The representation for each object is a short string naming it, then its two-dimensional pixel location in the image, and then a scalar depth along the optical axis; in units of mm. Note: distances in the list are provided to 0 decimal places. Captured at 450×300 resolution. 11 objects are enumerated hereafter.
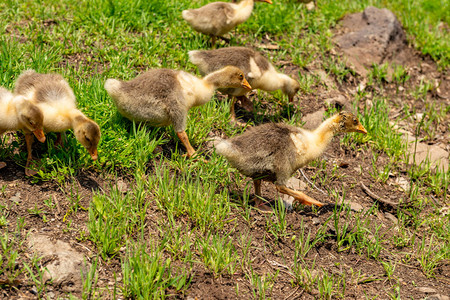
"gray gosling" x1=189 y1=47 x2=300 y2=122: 6750
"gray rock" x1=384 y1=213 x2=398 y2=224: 5922
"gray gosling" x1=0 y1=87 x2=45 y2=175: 4781
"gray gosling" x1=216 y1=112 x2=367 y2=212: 5137
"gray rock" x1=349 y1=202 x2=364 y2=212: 5877
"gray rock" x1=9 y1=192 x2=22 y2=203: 4849
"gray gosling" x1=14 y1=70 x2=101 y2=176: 4961
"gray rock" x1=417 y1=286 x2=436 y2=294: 4844
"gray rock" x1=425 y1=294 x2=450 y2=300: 4746
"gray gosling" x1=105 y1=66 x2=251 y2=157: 5621
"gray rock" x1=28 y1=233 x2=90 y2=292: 4148
